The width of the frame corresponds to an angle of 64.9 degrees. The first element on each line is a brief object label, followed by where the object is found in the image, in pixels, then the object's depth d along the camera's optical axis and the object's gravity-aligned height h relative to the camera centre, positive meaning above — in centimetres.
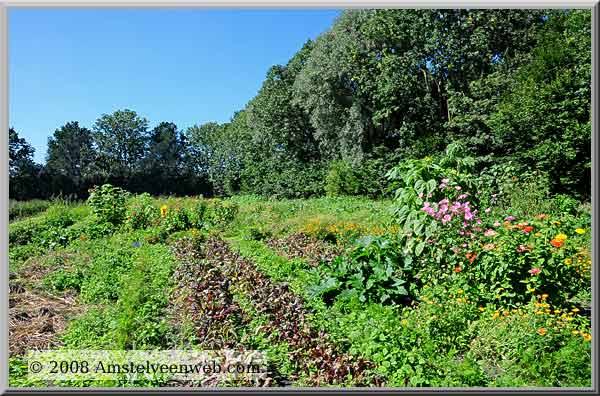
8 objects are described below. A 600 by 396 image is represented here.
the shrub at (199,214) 719 -27
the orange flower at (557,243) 361 -36
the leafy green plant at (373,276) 400 -70
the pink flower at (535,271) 346 -55
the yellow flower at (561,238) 365 -33
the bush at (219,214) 720 -27
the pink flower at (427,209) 400 -11
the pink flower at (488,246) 363 -39
